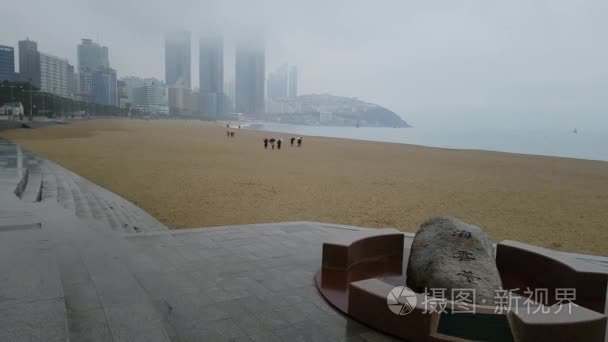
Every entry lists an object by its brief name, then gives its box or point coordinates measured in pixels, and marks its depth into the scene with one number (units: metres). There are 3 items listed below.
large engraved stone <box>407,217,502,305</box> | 4.32
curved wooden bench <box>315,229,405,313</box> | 5.19
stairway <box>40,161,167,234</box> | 8.72
